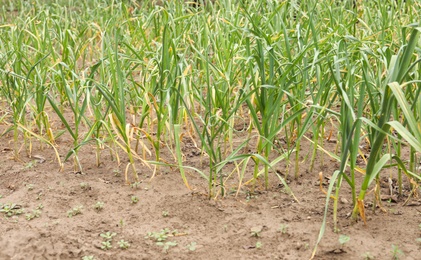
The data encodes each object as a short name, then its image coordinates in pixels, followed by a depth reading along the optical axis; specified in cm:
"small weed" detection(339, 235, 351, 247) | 246
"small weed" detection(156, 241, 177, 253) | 260
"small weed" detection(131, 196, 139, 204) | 299
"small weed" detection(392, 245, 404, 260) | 240
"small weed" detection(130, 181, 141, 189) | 313
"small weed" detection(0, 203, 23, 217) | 294
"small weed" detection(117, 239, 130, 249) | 264
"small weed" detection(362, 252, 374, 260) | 239
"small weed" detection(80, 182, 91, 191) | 314
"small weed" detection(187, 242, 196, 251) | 259
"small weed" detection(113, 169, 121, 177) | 329
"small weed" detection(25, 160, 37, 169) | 341
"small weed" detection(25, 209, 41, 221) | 289
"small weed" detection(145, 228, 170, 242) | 268
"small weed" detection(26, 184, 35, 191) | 318
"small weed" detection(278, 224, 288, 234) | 263
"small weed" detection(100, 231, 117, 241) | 271
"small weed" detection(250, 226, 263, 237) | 265
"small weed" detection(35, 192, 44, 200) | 308
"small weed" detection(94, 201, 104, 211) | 296
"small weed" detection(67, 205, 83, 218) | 291
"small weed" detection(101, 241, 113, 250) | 264
